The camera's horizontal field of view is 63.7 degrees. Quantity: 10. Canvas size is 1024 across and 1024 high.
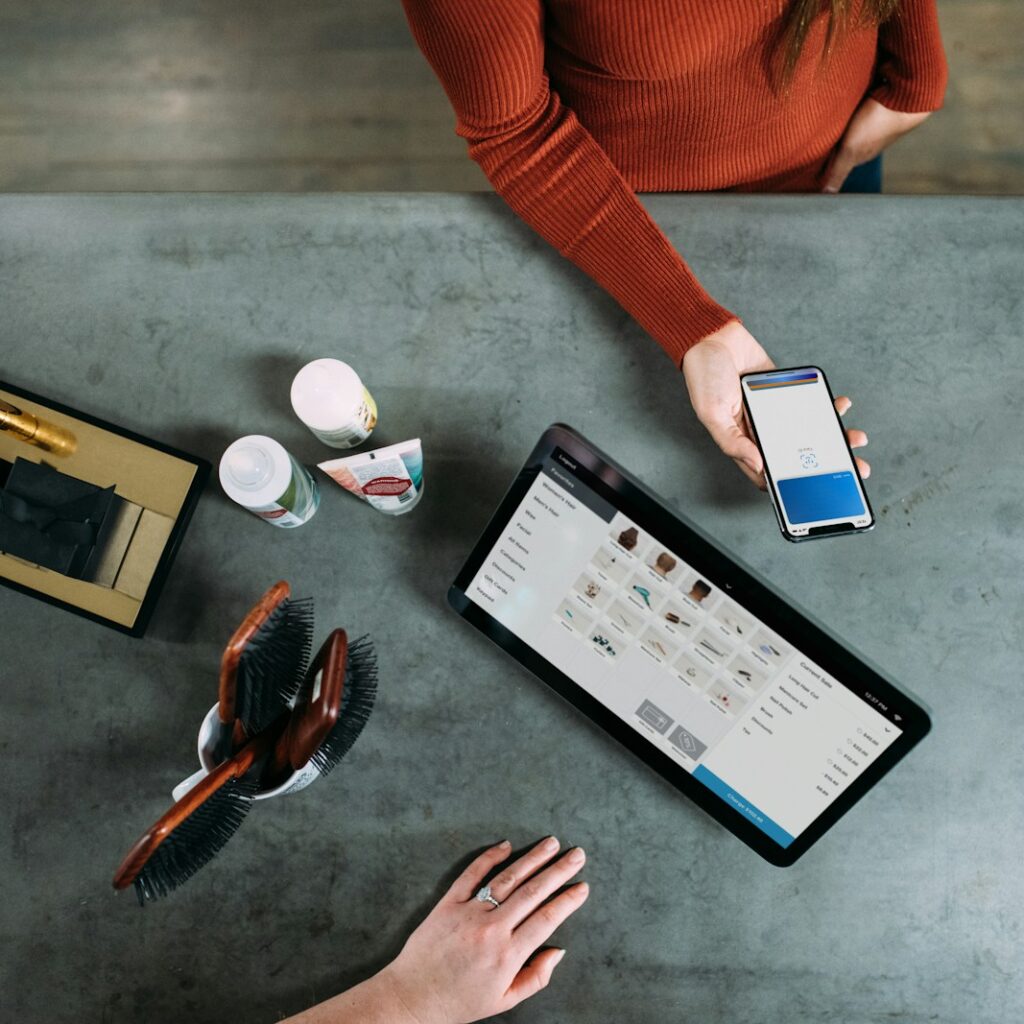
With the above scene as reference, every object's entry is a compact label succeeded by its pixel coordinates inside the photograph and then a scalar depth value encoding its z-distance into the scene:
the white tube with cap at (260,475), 0.72
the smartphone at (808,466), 0.74
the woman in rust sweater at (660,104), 0.74
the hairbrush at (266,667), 0.61
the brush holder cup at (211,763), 0.71
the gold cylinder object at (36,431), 0.76
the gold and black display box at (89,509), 0.78
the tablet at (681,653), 0.66
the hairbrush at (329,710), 0.60
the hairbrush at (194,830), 0.55
